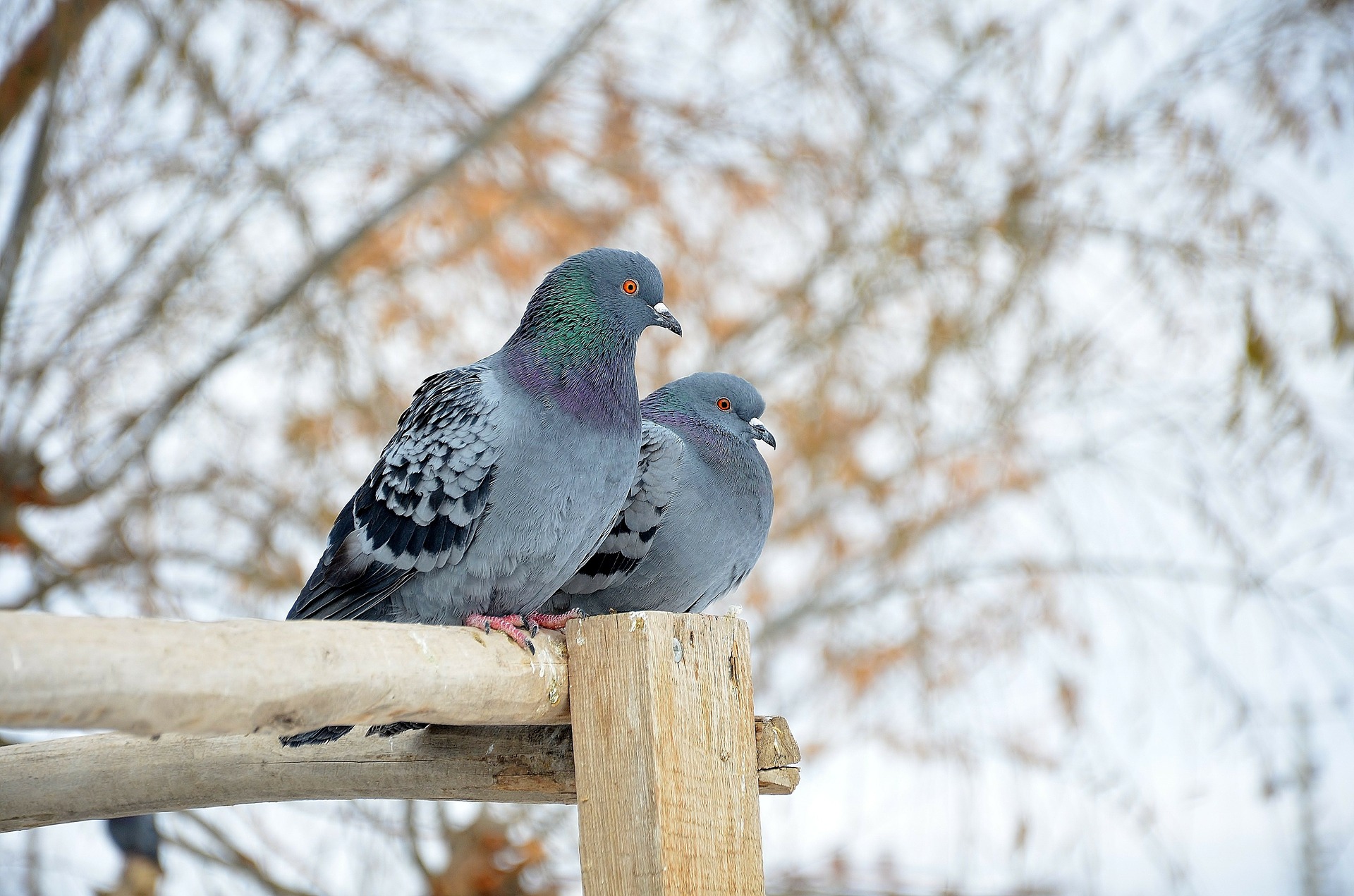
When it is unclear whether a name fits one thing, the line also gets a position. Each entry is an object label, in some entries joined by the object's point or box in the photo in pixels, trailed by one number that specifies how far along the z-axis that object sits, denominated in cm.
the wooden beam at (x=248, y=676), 279
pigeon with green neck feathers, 499
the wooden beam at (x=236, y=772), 498
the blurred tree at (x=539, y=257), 852
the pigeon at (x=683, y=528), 584
